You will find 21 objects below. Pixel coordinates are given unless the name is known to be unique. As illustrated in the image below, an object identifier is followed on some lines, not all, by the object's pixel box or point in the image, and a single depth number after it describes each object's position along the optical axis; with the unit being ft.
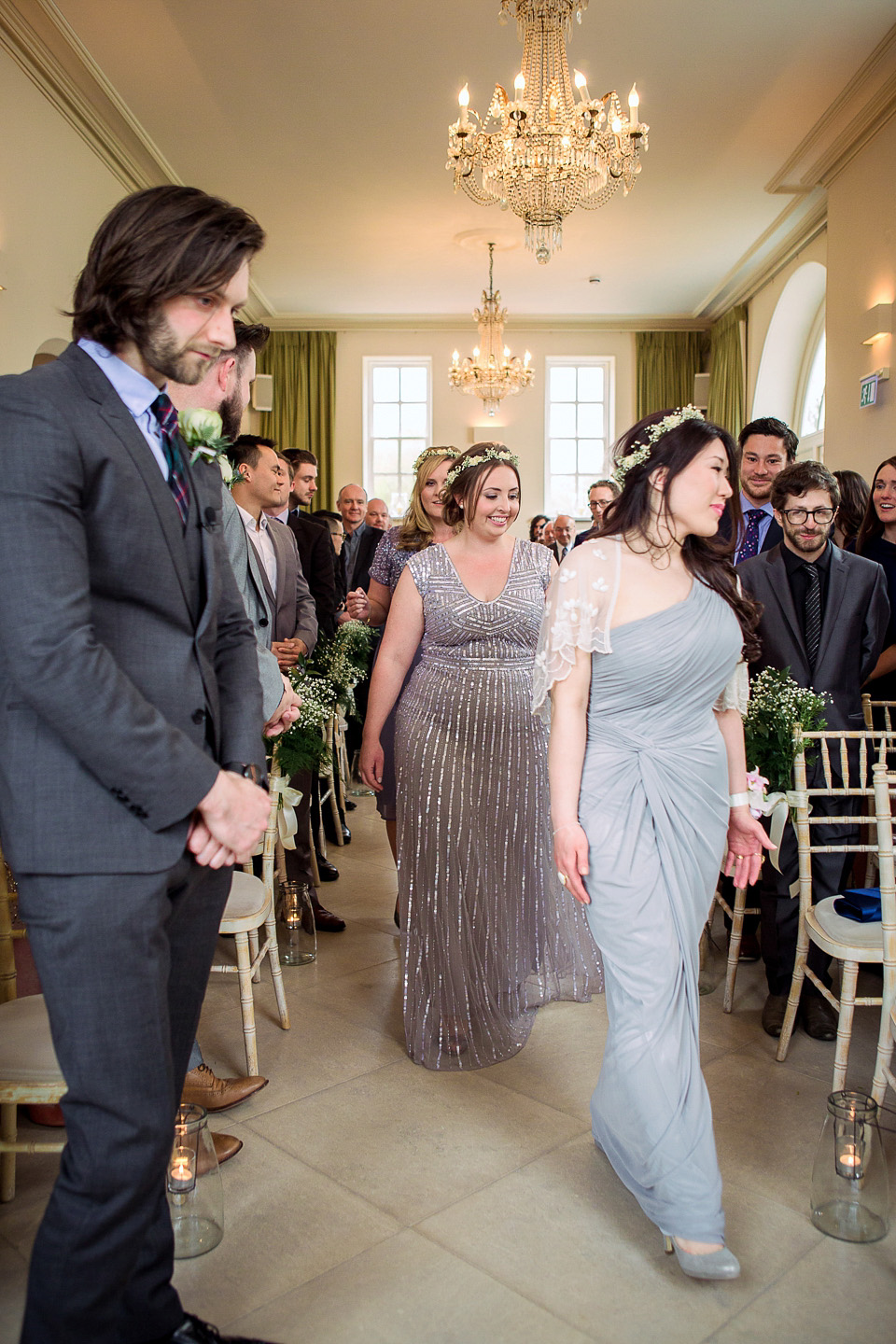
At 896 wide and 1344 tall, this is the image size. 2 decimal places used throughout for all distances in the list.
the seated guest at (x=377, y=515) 31.83
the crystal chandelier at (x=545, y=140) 18.79
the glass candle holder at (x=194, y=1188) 6.89
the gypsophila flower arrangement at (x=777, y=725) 10.38
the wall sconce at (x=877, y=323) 22.57
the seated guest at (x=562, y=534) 35.22
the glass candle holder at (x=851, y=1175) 7.26
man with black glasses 11.56
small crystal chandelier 34.45
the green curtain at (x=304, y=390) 42.68
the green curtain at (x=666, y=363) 42.45
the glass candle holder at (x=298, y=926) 13.14
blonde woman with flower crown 14.74
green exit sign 23.36
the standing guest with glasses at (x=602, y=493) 22.45
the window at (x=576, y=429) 43.50
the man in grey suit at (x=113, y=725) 4.49
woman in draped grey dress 7.30
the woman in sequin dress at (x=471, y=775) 10.89
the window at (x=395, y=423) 43.65
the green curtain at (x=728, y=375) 37.27
